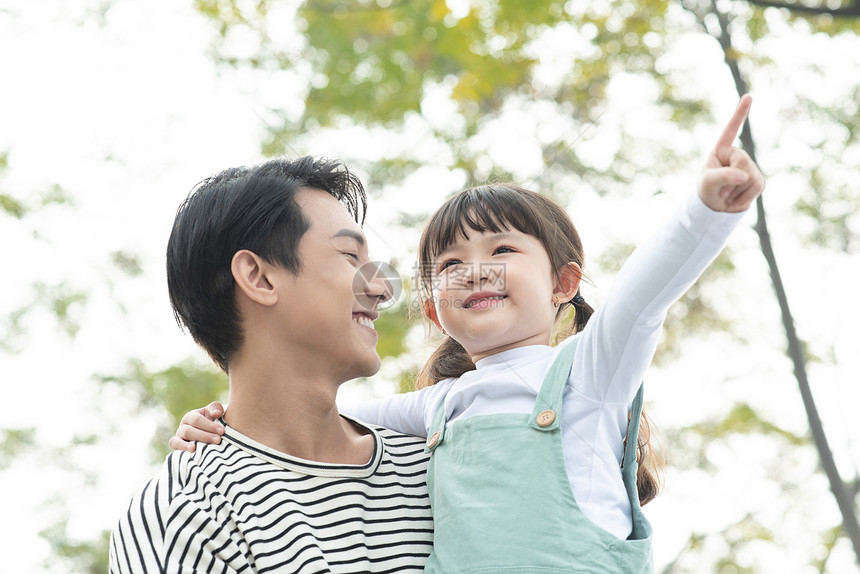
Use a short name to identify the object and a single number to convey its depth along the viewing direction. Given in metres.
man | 1.69
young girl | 1.48
